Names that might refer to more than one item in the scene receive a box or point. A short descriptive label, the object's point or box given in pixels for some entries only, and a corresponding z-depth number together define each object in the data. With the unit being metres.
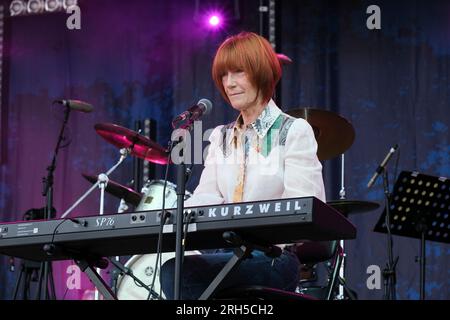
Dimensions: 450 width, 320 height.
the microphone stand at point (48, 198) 9.51
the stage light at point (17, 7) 13.59
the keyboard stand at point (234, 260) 4.64
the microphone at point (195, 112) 5.24
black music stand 8.09
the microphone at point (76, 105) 10.52
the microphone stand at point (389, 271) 8.42
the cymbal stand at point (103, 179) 10.27
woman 5.09
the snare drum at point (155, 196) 9.70
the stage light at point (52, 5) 13.40
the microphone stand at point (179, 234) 4.56
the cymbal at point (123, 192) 10.23
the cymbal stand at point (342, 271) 9.60
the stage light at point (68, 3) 13.25
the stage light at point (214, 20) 12.30
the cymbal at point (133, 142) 10.10
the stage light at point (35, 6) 13.52
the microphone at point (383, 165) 9.41
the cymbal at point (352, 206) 8.45
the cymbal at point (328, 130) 8.51
